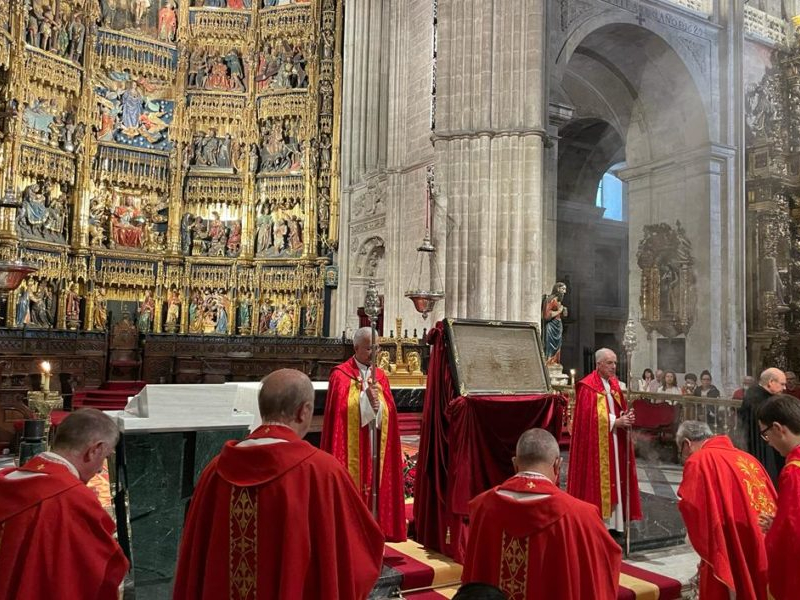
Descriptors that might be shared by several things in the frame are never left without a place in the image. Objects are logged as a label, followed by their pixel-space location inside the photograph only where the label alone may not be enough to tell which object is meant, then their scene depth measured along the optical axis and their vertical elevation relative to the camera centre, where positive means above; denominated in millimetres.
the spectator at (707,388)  11391 -750
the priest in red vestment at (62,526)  2449 -684
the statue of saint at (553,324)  12820 +256
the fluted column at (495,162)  13172 +3275
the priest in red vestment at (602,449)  6039 -935
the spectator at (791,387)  7666 -502
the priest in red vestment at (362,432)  5113 -706
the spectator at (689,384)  12120 -753
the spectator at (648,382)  13812 -820
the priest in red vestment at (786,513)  3047 -729
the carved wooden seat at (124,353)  16812 -542
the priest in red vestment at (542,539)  2830 -805
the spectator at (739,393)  9430 -685
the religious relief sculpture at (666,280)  16625 +1413
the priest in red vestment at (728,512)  3533 -847
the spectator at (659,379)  13994 -777
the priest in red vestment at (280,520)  2586 -689
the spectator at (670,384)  12773 -777
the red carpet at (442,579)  4785 -1673
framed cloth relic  5309 -157
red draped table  5000 -773
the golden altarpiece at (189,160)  17844 +4586
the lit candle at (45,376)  5906 -404
